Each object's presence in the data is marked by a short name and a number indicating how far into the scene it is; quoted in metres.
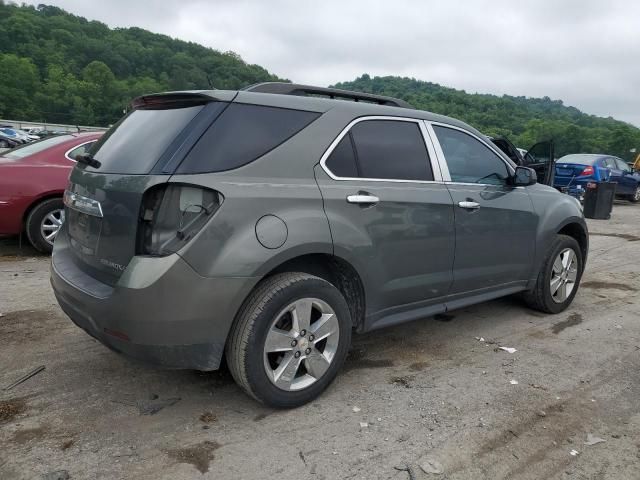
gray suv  2.47
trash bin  12.12
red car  5.69
